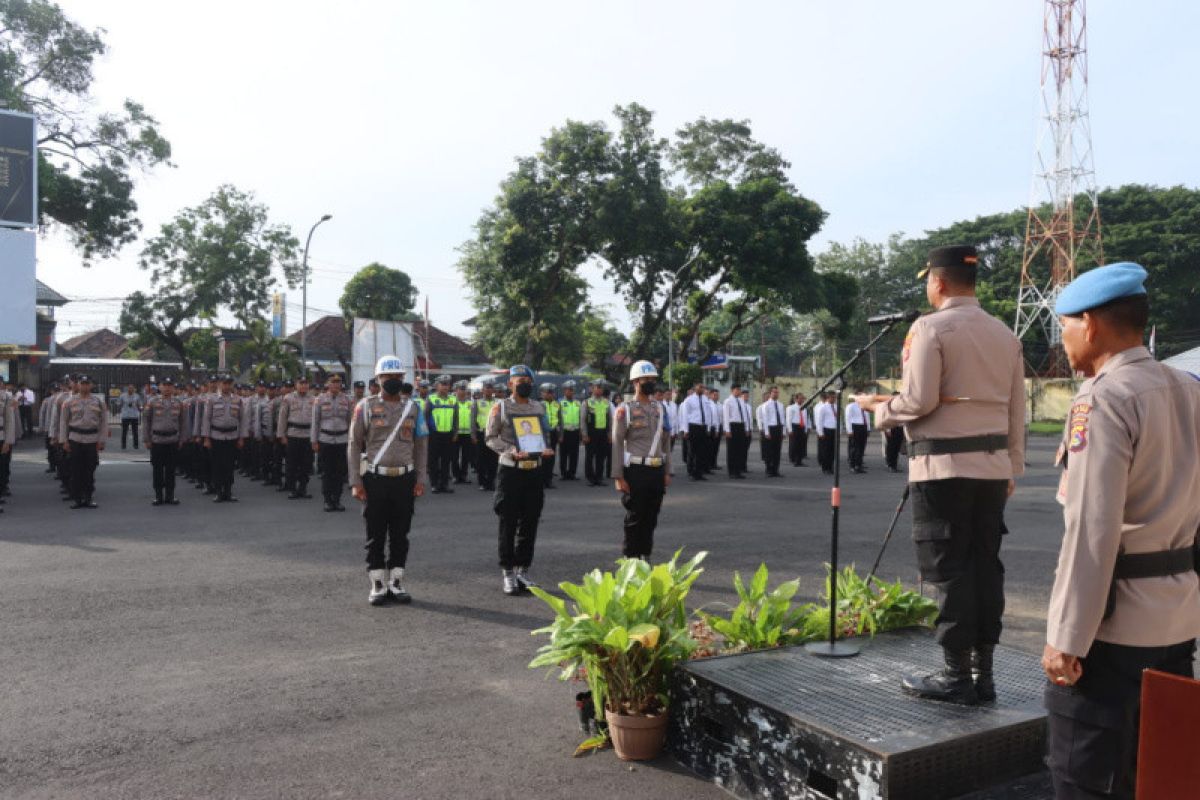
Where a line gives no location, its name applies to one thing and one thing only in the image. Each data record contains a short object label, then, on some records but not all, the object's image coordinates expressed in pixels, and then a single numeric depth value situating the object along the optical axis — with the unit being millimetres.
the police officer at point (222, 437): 14195
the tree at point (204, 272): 39344
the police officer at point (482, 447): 15828
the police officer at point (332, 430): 13008
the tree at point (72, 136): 25156
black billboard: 17797
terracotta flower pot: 4070
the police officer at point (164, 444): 13586
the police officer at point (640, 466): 7453
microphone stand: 4352
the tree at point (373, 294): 49938
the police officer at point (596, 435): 17047
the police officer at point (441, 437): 15211
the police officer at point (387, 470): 7262
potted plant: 4066
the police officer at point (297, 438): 14305
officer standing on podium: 3756
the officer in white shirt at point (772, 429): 18594
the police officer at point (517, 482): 7367
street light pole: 31781
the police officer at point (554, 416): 16969
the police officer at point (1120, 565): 2309
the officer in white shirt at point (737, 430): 18531
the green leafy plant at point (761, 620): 4633
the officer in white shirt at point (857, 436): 19309
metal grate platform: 3234
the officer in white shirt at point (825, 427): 19047
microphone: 4103
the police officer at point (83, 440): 13055
